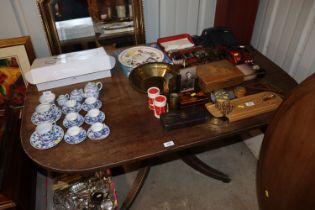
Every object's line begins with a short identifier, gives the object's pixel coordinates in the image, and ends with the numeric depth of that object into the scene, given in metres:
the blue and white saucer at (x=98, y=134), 1.21
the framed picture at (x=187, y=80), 1.47
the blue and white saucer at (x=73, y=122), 1.26
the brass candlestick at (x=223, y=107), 1.30
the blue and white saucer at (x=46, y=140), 1.18
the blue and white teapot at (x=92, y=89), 1.42
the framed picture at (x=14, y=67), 1.76
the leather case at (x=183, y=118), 1.25
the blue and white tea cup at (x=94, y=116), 1.28
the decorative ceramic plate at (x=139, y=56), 1.69
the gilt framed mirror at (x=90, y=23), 1.73
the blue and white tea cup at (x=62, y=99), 1.39
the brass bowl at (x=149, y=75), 1.52
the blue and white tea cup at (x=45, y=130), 1.20
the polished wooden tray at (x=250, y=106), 1.30
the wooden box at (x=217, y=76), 1.46
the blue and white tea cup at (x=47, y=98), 1.40
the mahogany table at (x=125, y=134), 1.13
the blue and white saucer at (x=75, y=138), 1.19
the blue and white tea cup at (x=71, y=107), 1.35
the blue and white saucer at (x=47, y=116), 1.29
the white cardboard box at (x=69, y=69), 1.45
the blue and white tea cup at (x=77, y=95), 1.41
